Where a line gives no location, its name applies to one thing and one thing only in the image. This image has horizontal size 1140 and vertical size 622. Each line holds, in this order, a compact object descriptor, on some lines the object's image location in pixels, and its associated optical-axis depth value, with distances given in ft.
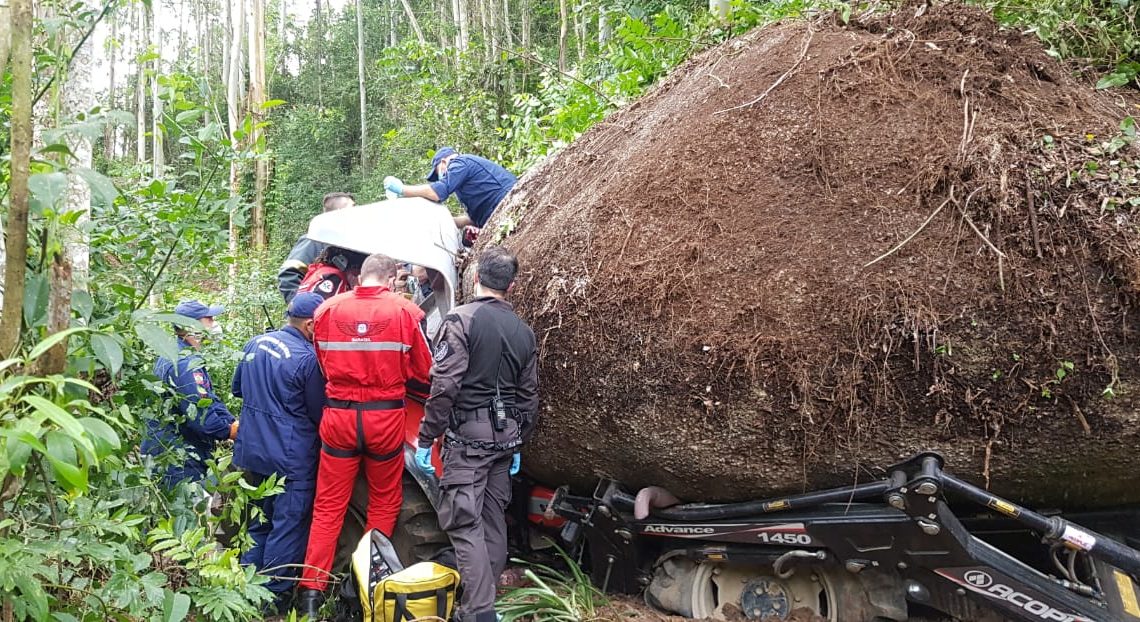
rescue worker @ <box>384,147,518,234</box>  18.70
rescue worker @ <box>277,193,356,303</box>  20.07
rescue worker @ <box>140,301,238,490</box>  12.07
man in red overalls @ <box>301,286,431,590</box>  14.71
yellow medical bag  12.67
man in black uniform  13.12
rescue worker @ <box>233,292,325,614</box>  15.31
